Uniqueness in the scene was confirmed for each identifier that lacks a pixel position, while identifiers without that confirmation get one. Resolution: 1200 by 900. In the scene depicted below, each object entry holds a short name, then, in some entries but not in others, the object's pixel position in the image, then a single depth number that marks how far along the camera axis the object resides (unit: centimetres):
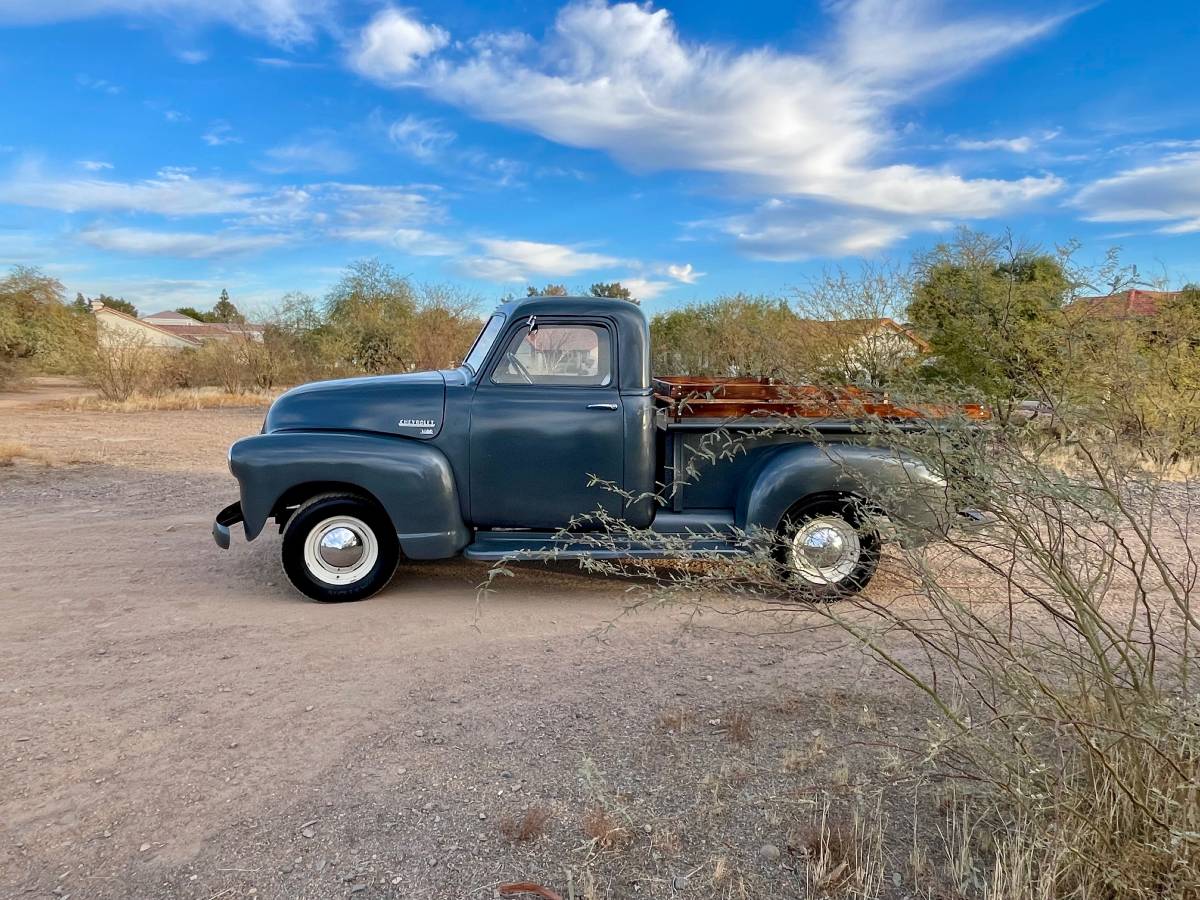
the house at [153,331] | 2048
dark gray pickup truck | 478
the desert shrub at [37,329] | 2506
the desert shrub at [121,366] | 1988
